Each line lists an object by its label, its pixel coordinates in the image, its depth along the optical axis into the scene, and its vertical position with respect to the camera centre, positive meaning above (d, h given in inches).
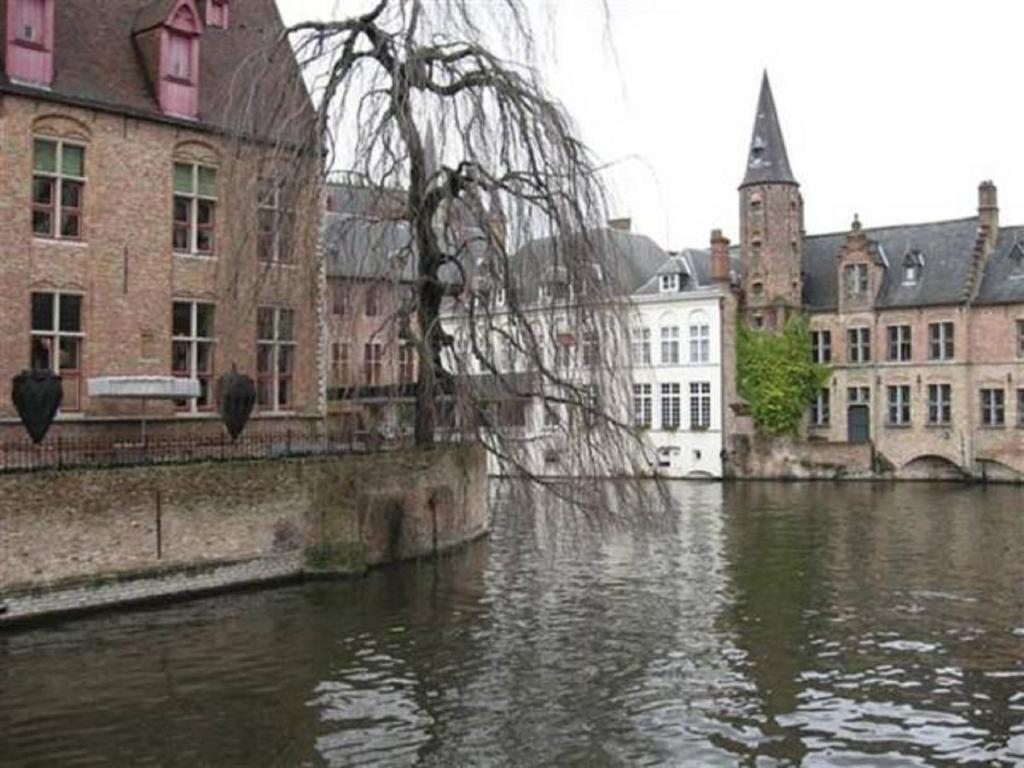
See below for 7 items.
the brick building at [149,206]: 677.9 +145.9
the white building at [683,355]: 1638.8 +114.1
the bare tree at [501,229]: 612.1 +113.6
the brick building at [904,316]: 1537.9 +165.8
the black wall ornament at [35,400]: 626.8 +17.3
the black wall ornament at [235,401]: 746.2 +20.0
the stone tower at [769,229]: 1675.7 +301.7
